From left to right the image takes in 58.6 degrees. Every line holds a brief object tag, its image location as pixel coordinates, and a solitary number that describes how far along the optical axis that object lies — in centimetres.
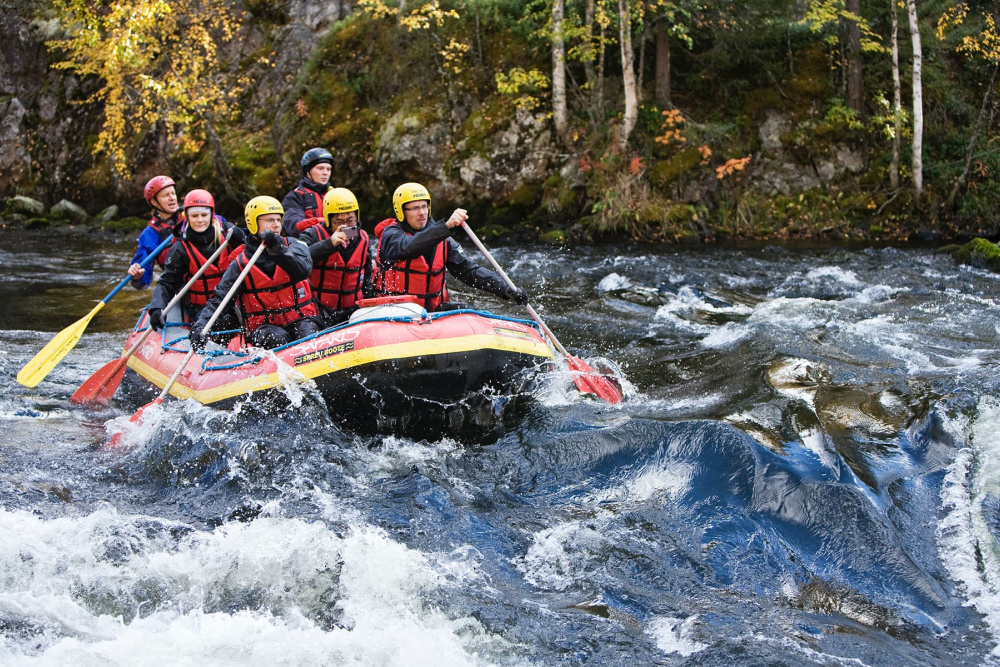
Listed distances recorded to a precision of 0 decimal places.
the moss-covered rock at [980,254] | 1171
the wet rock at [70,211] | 1991
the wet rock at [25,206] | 2059
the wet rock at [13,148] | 2222
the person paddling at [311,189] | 880
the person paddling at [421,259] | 681
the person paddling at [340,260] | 705
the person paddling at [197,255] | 733
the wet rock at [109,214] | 1945
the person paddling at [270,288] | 662
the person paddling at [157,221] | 808
